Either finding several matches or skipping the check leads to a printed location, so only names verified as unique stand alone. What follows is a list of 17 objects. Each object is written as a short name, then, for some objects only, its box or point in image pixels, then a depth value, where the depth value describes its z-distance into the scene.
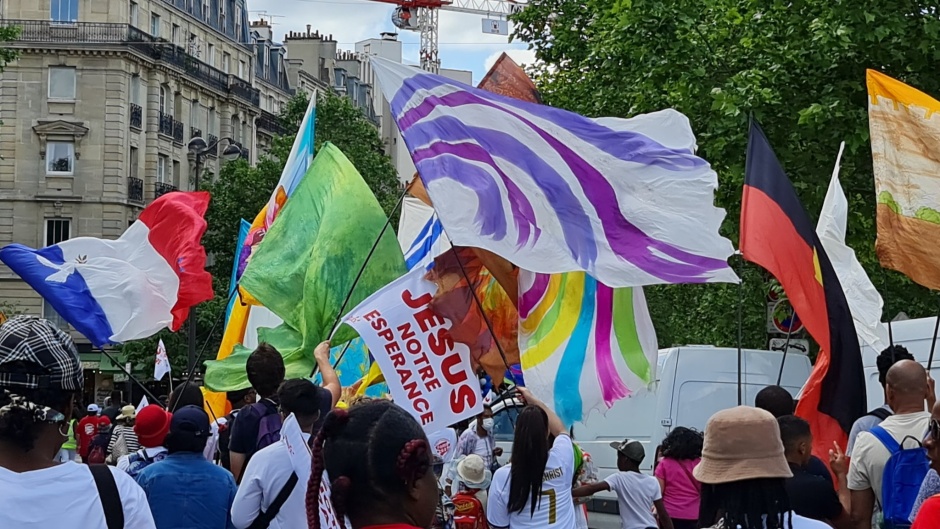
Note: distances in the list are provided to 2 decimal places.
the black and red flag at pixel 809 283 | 8.25
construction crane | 109.06
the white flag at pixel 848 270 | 9.25
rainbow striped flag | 8.66
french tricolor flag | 11.79
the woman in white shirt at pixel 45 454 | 3.87
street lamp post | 26.53
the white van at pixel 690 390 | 13.89
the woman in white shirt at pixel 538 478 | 7.79
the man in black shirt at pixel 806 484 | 6.12
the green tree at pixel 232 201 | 47.00
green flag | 9.92
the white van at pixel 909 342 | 11.71
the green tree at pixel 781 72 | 17.16
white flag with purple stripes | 8.54
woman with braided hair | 3.23
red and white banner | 8.50
